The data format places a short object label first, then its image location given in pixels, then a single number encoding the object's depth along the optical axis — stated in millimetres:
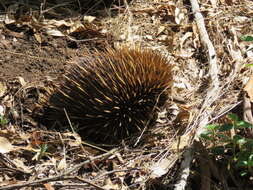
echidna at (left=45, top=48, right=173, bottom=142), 3709
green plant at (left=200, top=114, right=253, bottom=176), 2729
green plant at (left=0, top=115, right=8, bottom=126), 3662
